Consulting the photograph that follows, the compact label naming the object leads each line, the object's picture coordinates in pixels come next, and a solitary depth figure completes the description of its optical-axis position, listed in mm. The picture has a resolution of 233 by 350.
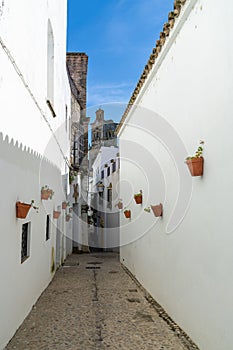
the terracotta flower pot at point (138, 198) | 9271
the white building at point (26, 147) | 4523
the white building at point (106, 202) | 18125
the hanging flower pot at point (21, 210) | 5051
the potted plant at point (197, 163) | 4266
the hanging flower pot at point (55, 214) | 9959
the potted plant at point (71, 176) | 16381
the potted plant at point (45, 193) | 7379
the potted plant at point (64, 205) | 13116
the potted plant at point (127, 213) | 11295
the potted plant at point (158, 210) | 6812
